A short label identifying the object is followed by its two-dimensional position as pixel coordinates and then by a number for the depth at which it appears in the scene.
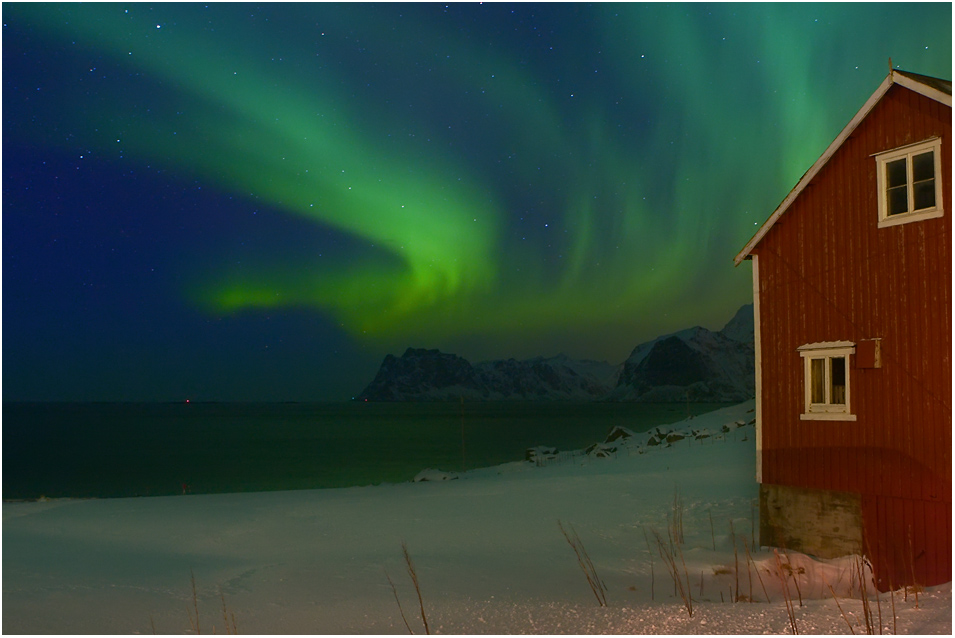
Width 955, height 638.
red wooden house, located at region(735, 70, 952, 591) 13.80
